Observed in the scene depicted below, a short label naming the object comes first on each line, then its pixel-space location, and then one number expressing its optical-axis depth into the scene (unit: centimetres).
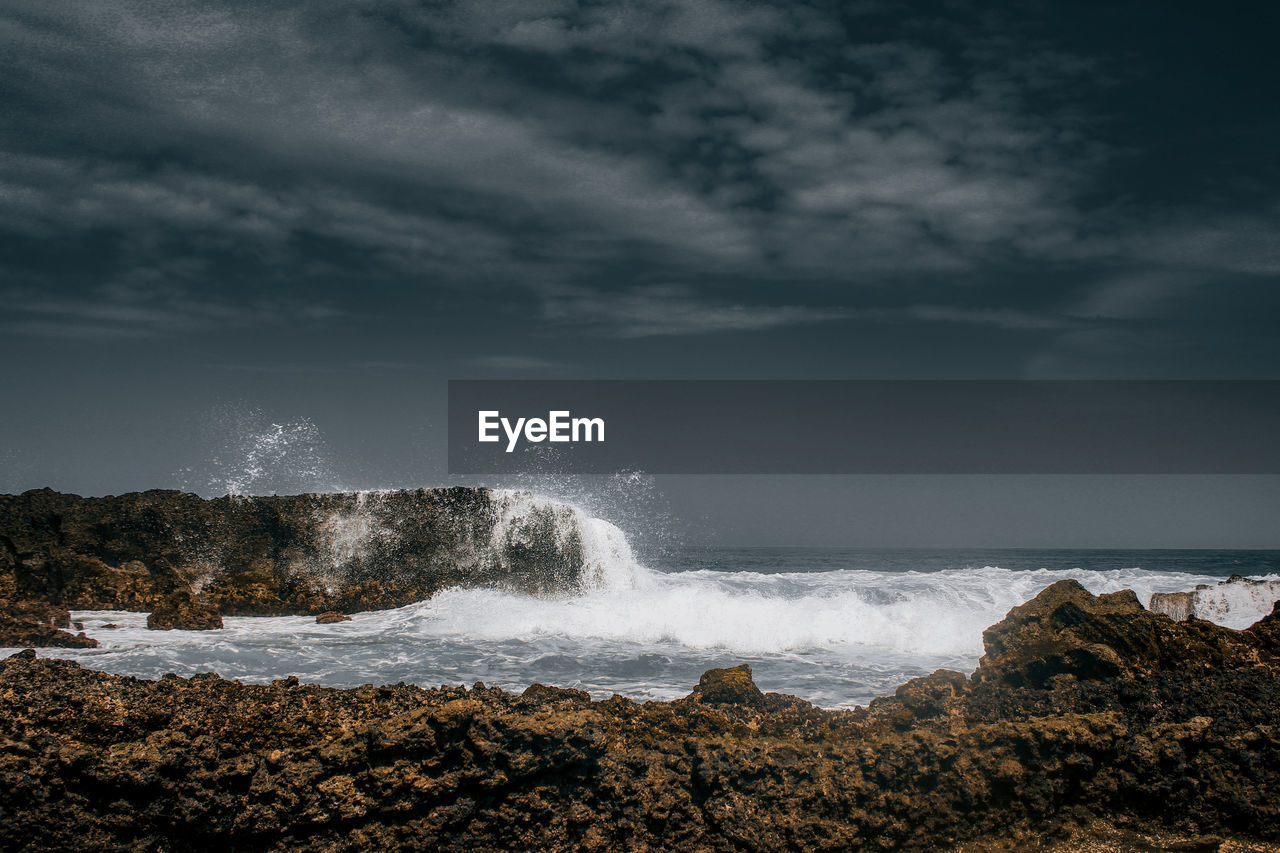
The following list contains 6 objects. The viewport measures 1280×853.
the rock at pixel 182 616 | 1056
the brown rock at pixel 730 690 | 467
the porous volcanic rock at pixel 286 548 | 1277
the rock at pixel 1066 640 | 450
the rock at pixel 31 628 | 883
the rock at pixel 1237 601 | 1261
